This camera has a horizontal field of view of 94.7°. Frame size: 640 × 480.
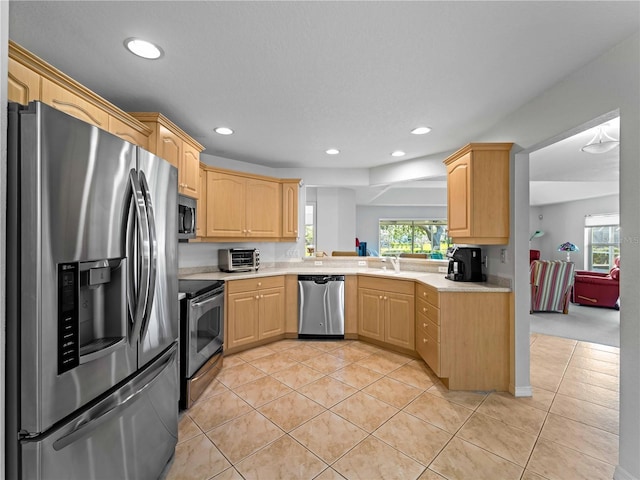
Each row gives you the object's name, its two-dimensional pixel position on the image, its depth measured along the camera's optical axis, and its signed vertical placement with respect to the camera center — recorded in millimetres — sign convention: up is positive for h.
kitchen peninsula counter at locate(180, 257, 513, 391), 2555 -753
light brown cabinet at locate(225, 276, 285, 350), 3211 -834
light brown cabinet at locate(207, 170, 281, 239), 3461 +411
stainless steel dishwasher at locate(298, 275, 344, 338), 3730 -828
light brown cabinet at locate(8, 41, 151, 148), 1397 +808
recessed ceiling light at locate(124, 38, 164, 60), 1635 +1092
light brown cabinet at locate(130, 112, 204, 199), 2338 +800
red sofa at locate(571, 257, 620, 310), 5367 -932
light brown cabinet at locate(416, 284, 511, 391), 2545 -882
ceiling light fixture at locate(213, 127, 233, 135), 2935 +1102
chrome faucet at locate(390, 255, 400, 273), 3793 -313
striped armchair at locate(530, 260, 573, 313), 5012 -783
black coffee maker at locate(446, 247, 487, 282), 2938 -256
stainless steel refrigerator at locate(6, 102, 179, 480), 959 -250
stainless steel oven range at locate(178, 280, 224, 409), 2281 -833
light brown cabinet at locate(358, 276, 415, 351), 3242 -839
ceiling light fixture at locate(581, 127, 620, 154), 2957 +971
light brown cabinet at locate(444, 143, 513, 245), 2584 +410
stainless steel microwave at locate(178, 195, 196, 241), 2651 +198
